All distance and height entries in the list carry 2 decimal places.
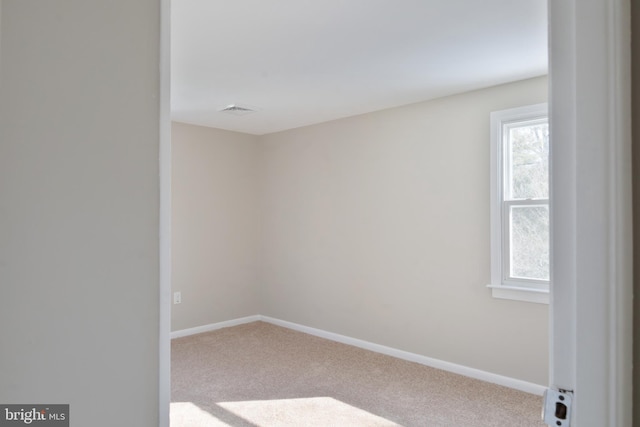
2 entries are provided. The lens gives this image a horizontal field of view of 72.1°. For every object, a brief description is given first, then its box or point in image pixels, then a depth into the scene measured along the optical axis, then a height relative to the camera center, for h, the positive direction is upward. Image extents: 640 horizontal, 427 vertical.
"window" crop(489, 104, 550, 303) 3.25 +0.08
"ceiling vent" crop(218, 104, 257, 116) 4.04 +1.00
